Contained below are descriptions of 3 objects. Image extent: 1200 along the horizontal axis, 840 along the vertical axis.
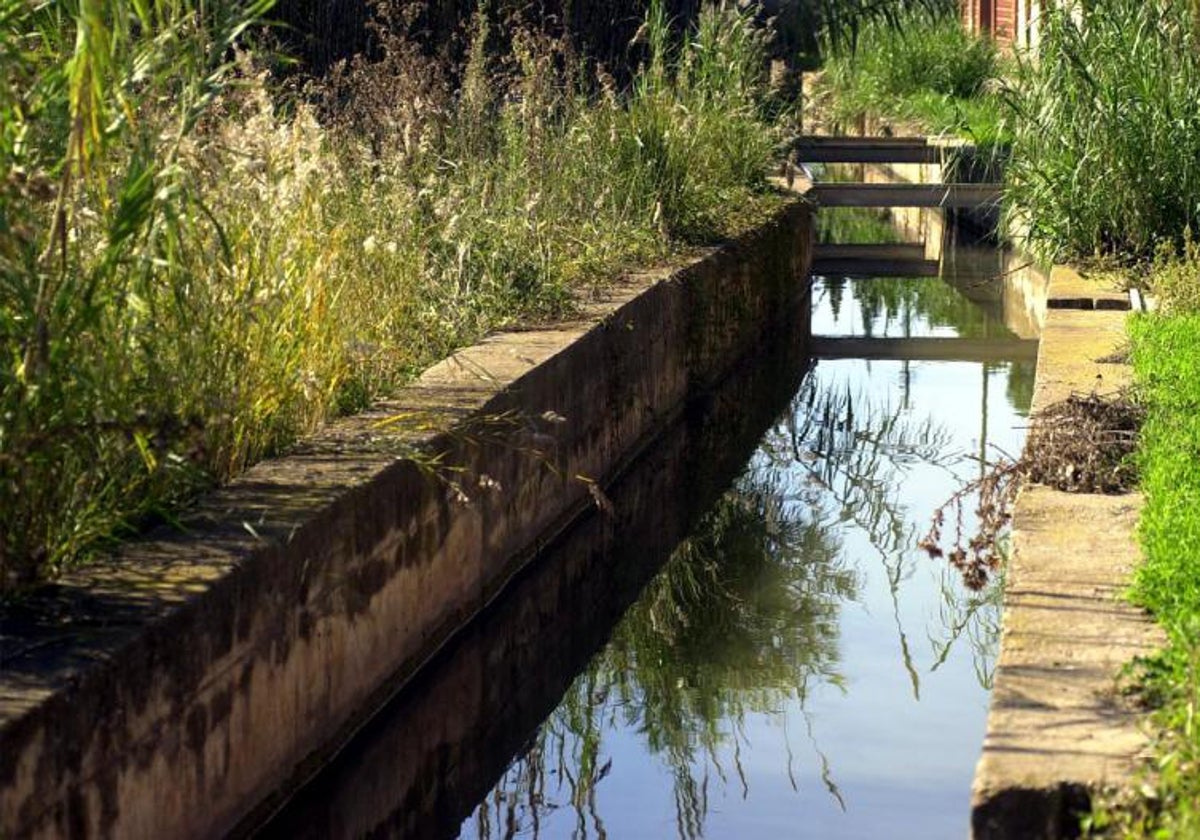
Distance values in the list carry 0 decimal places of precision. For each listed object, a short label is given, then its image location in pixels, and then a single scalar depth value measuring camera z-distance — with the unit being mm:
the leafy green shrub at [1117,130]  11977
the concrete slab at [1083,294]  10633
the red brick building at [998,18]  28027
